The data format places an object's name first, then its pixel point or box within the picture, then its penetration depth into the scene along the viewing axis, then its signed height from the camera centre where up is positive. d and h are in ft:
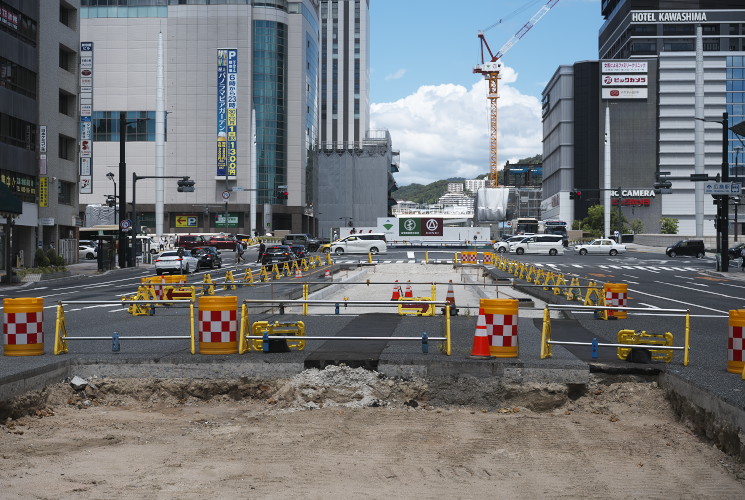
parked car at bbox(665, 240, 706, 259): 244.01 -4.92
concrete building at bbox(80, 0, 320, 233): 379.55 +64.72
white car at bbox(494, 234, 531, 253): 249.55 -4.13
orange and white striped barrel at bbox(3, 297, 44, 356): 42.34 -5.42
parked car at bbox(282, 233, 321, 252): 243.50 -3.42
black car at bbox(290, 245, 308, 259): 180.84 -4.99
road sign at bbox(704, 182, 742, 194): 148.05 +8.84
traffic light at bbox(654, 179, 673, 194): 187.54 +11.58
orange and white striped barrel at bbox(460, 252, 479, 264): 169.78 -5.70
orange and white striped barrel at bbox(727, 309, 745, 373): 36.94 -5.23
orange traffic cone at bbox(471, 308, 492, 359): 40.68 -5.74
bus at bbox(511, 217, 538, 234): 363.56 +2.99
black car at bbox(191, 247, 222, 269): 166.71 -5.57
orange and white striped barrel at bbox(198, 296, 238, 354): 42.45 -5.28
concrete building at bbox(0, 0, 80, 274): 157.99 +23.98
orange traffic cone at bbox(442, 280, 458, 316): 65.09 -6.90
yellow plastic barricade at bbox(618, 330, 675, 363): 41.30 -5.90
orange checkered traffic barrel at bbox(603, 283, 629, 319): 67.31 -5.50
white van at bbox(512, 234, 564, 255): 246.47 -4.07
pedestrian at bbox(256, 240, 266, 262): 185.47 -4.66
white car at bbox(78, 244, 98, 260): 224.74 -6.59
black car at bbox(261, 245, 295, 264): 168.66 -5.17
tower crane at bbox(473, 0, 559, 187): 593.42 +114.12
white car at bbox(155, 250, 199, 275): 148.05 -6.38
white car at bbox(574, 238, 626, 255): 254.88 -4.69
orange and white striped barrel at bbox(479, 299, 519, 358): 40.47 -4.92
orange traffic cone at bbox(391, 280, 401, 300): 78.04 -6.37
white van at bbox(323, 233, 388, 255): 241.96 -4.34
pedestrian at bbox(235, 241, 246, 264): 193.98 -4.97
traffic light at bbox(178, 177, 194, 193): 183.31 +10.85
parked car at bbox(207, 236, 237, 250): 266.57 -4.02
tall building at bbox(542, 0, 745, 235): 483.10 +83.52
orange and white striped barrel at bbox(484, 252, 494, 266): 177.99 -6.20
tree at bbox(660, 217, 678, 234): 459.73 +4.34
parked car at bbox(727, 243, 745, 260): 193.94 -4.83
